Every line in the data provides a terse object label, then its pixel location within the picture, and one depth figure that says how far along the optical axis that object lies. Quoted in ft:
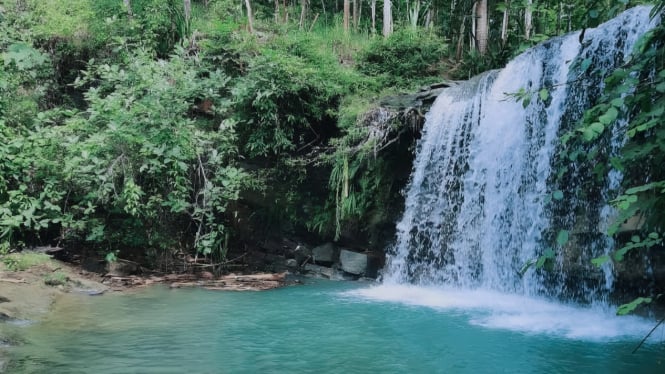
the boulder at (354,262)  33.71
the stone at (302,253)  35.83
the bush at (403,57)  40.06
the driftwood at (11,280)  23.24
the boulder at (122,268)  29.91
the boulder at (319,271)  34.37
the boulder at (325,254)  35.12
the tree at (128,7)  40.01
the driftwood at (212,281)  28.73
